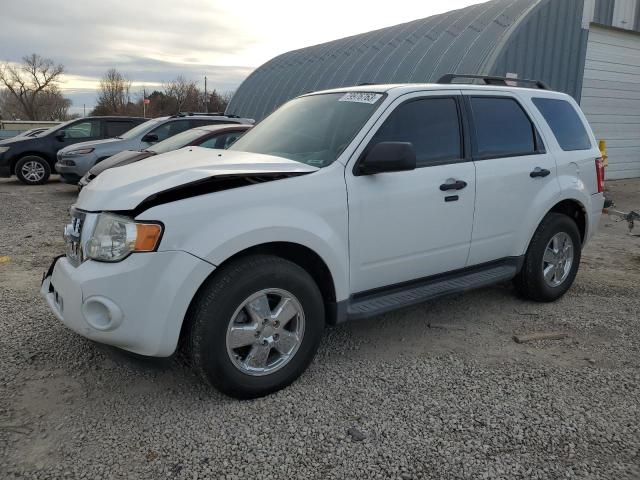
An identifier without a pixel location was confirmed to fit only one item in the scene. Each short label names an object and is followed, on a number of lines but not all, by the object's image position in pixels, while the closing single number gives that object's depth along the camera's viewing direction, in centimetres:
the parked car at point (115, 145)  1062
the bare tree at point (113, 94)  6475
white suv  278
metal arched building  1248
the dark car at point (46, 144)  1274
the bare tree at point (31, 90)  7588
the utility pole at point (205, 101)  4958
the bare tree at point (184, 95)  5509
